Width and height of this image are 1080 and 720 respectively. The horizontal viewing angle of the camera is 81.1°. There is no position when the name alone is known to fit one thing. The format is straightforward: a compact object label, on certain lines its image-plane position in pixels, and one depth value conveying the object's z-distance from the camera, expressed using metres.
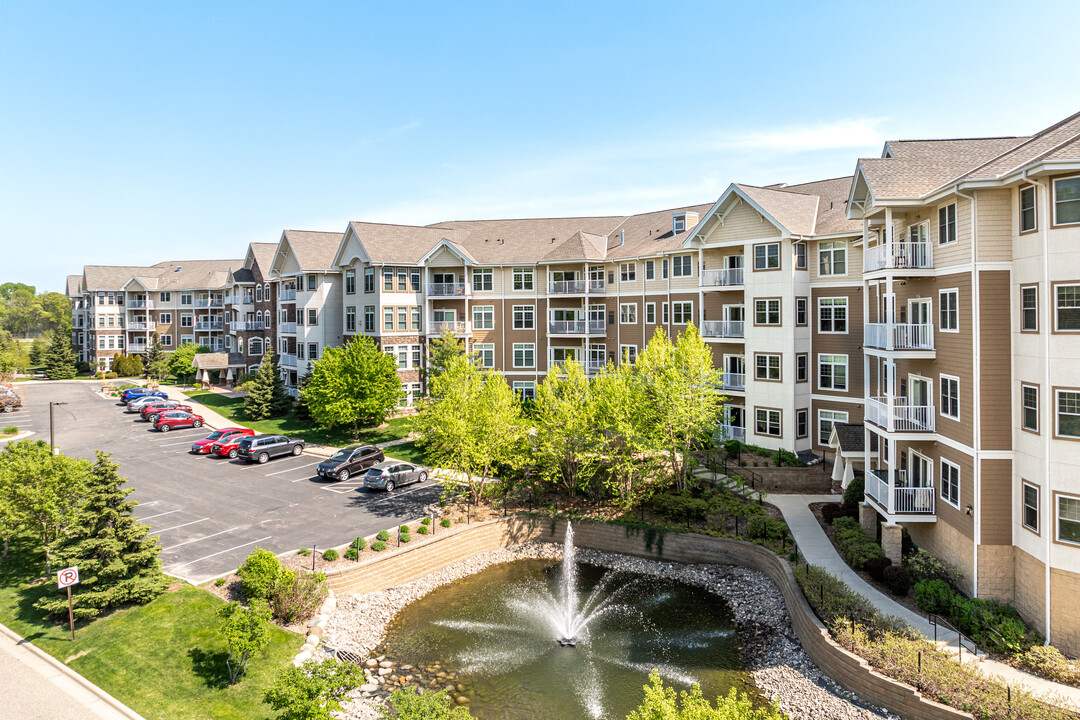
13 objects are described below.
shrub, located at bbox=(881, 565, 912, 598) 19.55
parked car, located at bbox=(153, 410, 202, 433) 44.25
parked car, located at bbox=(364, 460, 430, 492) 30.66
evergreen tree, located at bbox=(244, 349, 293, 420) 47.44
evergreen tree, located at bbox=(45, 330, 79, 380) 72.75
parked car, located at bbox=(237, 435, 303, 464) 35.75
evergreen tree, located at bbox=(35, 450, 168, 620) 18.20
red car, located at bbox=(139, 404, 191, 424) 46.88
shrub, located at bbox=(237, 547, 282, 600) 19.09
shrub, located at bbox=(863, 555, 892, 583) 20.30
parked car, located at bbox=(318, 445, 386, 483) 32.62
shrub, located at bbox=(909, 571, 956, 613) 18.14
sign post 17.09
